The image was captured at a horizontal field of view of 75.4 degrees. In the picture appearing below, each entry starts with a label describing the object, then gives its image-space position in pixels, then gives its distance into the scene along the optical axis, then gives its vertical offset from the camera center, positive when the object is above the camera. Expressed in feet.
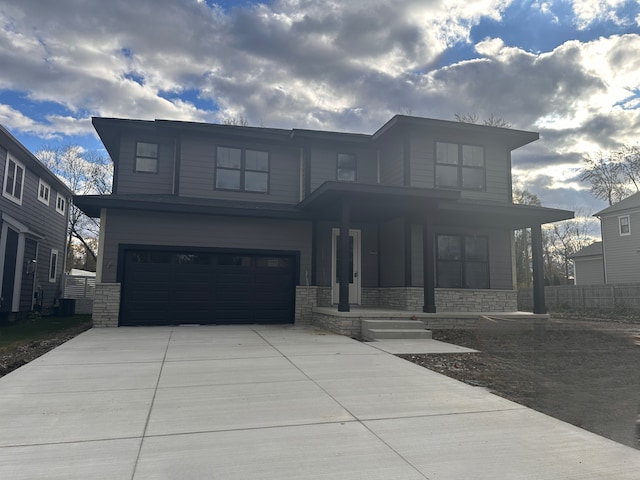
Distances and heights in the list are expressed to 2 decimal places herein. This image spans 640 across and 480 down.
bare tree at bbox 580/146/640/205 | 93.50 +26.26
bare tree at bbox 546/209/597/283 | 128.06 +15.10
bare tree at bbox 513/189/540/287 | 101.71 +9.80
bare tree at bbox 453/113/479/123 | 74.28 +30.07
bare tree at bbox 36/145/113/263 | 84.69 +23.16
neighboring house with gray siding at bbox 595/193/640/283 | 71.31 +8.14
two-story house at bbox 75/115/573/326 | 37.45 +5.91
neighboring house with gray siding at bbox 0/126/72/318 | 43.21 +5.89
